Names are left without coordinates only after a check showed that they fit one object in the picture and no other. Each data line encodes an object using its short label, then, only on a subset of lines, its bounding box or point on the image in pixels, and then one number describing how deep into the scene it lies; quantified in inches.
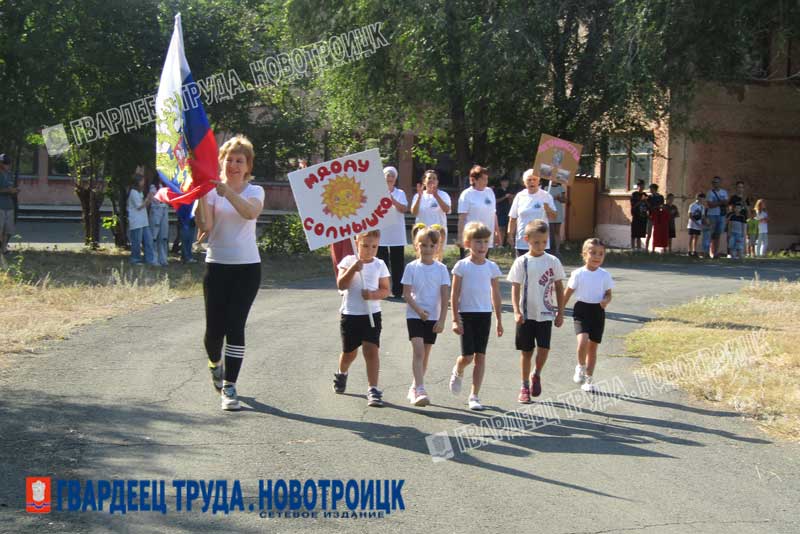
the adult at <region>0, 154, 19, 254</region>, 698.2
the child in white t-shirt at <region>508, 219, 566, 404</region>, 315.6
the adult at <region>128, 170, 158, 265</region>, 747.4
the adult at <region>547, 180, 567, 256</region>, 765.2
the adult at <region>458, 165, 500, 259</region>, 488.1
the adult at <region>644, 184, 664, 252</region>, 1000.9
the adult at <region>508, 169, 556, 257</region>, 474.0
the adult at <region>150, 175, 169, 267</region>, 763.4
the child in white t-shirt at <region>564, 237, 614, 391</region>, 333.4
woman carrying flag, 281.3
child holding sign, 299.0
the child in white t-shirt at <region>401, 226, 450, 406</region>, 302.7
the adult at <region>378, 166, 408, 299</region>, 511.2
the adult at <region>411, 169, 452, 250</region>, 506.0
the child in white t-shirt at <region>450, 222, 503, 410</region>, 302.8
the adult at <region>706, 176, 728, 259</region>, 946.1
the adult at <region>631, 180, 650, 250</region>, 1015.0
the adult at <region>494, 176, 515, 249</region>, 898.7
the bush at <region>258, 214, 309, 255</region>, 874.1
